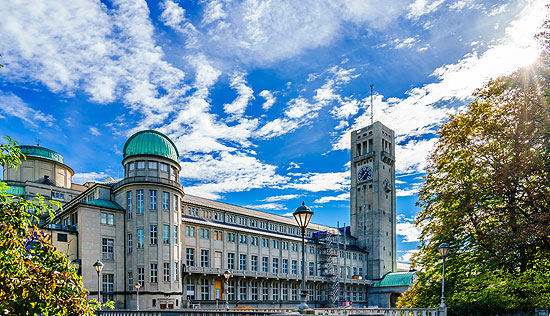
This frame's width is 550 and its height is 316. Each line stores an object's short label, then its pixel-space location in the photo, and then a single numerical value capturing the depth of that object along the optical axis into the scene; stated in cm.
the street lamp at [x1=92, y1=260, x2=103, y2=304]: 3079
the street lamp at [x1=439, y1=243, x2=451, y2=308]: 2002
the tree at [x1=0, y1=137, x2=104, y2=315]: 647
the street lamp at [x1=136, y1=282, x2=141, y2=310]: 4613
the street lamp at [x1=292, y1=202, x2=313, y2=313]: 1686
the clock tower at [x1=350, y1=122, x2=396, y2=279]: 9800
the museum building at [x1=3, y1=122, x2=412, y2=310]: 4969
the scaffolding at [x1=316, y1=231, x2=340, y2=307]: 8512
